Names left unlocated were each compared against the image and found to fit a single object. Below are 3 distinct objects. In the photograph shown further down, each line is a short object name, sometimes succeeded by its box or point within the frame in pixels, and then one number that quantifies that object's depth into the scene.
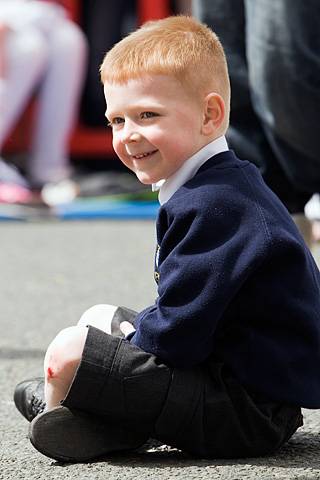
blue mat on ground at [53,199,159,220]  13.70
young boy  5.04
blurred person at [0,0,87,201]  14.56
